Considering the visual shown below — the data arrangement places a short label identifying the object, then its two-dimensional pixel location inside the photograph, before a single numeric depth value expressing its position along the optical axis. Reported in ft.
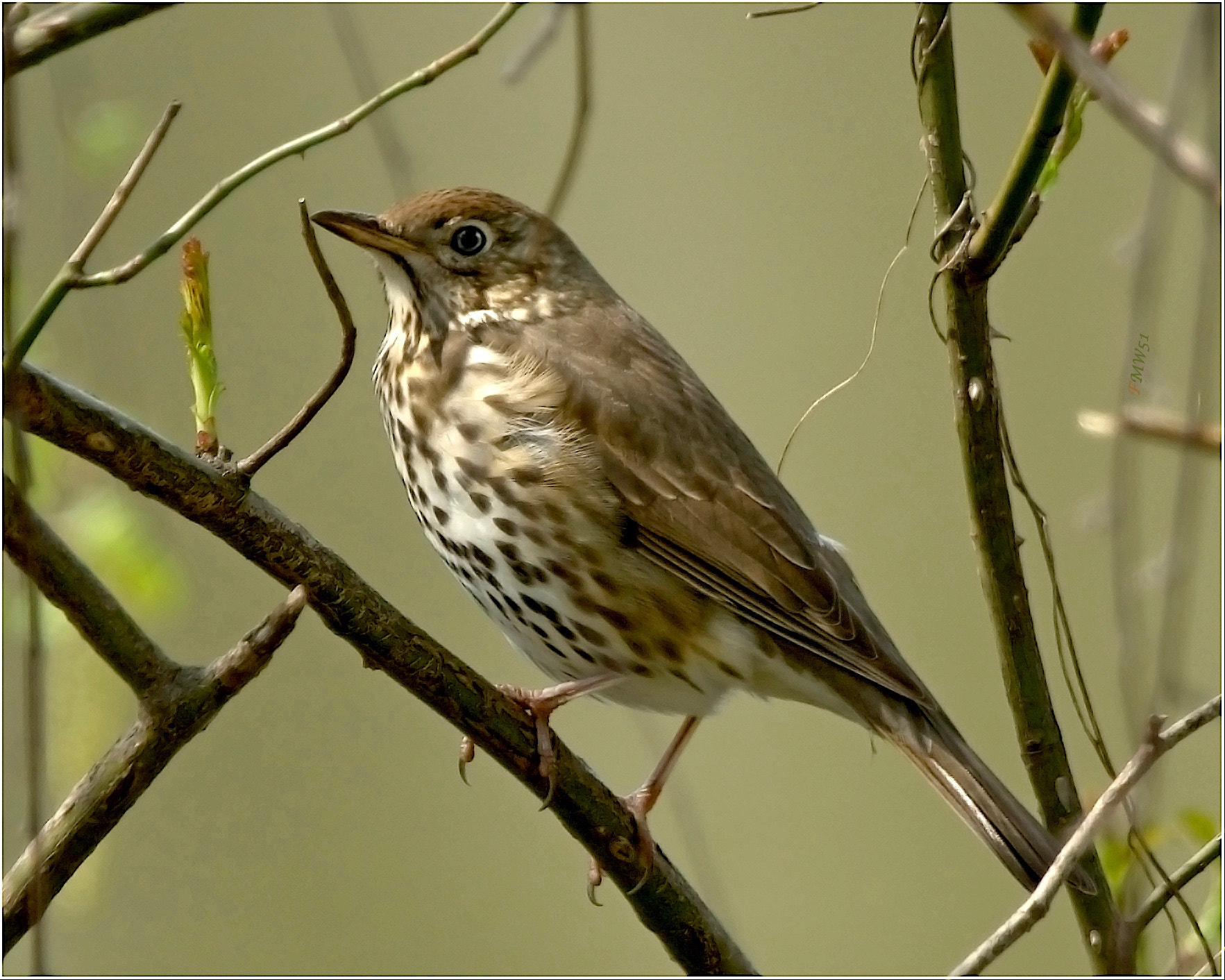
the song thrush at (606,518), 14.69
